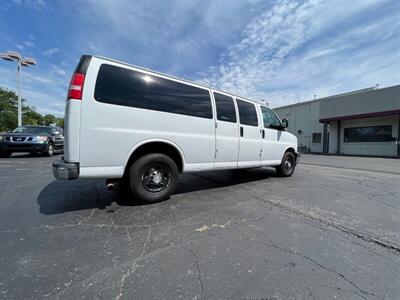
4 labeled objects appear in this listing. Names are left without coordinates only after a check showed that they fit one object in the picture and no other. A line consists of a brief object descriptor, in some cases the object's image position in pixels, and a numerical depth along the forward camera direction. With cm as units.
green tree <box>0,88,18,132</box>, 4454
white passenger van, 303
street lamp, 1808
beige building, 1936
